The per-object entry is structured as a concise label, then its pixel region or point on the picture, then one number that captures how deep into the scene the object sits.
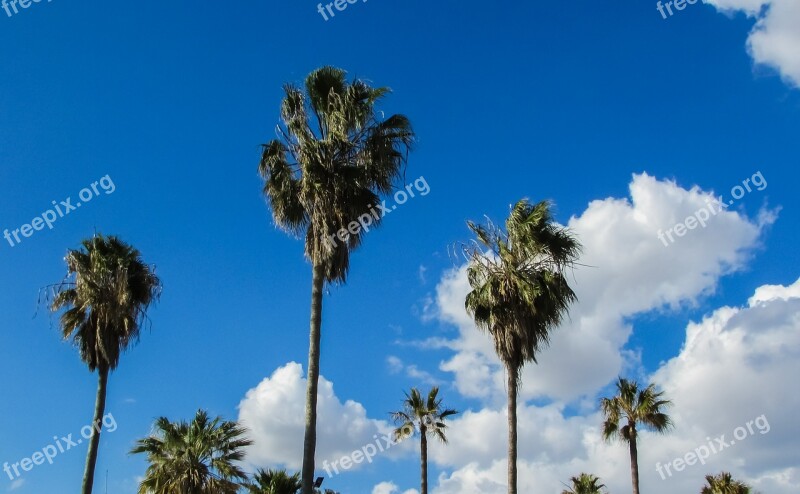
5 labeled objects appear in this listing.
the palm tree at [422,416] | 41.53
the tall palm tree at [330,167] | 19.92
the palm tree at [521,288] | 23.59
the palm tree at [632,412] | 39.19
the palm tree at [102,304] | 24.98
